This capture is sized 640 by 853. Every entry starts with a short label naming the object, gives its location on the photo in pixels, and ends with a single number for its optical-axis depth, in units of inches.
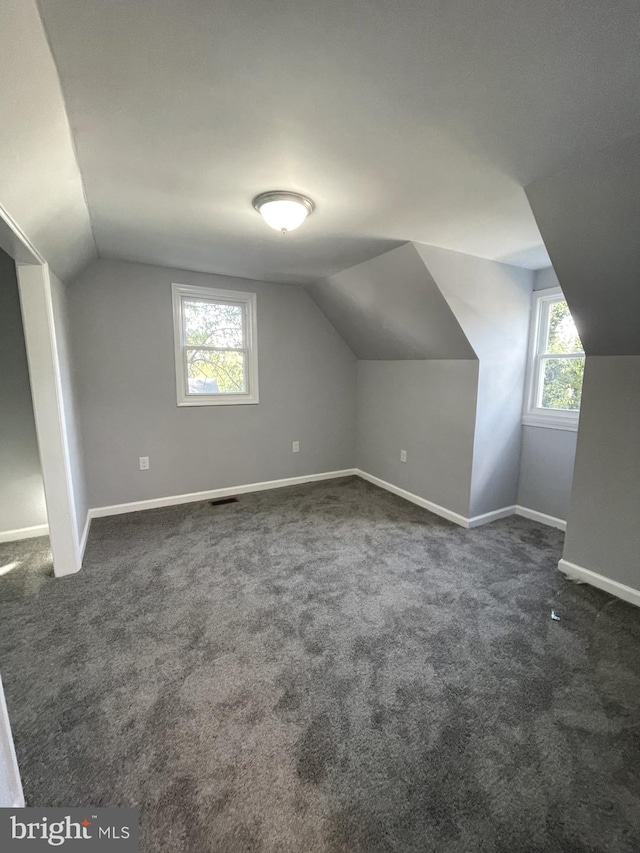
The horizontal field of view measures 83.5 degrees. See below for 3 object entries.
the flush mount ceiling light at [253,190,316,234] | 72.4
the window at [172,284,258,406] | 136.4
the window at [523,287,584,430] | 117.5
